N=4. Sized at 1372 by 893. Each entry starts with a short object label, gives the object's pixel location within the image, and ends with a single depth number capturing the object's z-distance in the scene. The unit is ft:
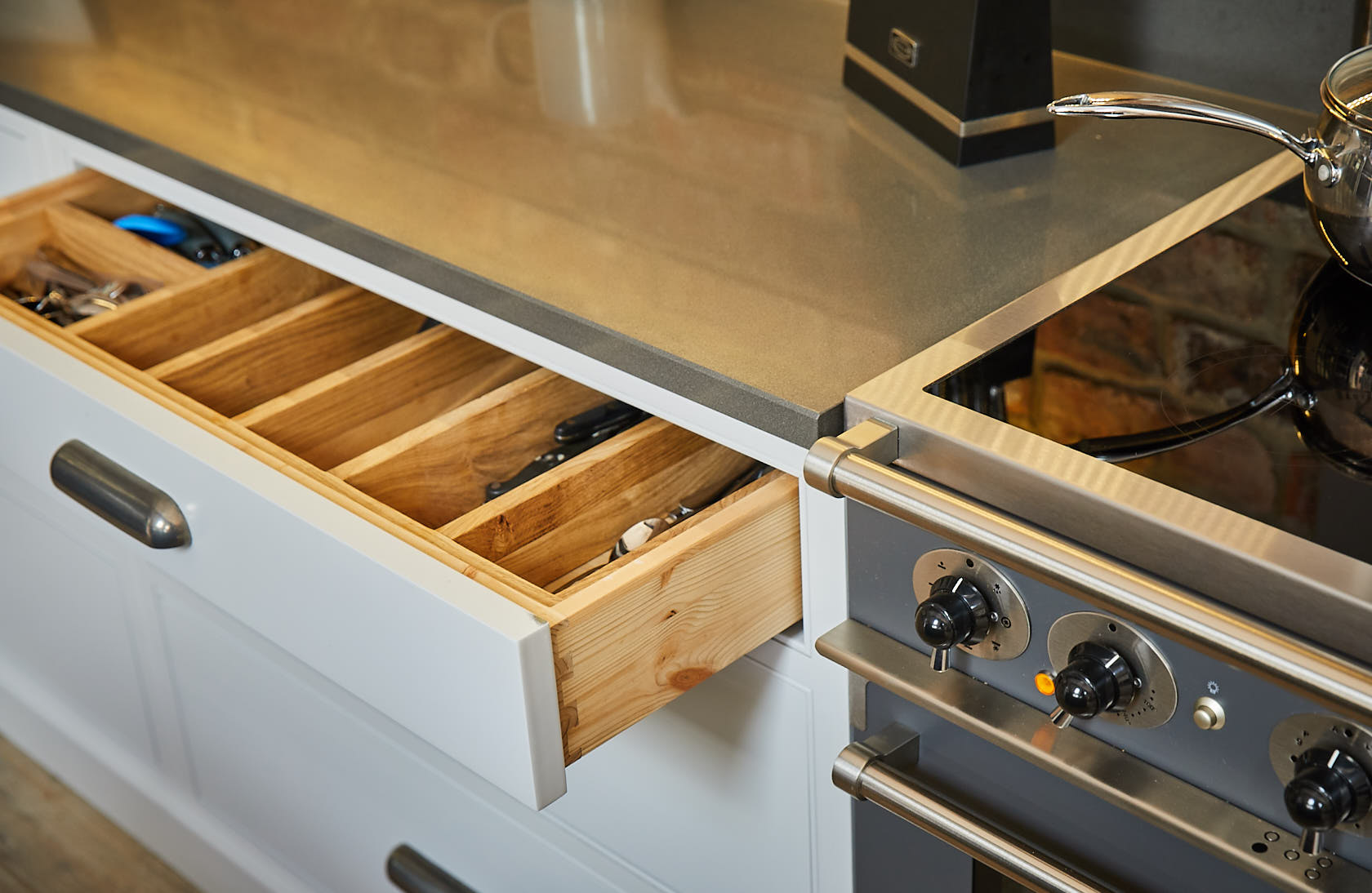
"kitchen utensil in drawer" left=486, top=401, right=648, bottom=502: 3.41
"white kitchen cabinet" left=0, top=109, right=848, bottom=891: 2.64
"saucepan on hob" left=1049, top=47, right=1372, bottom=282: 2.74
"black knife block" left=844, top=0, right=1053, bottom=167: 3.55
